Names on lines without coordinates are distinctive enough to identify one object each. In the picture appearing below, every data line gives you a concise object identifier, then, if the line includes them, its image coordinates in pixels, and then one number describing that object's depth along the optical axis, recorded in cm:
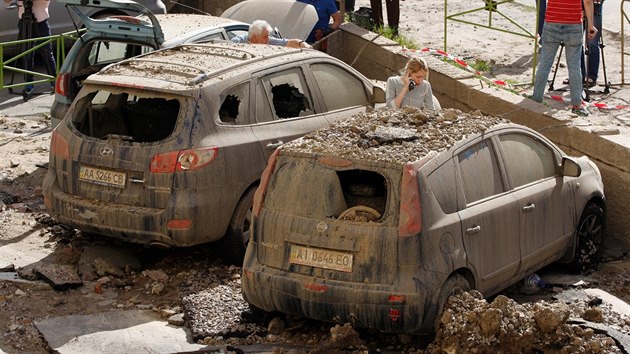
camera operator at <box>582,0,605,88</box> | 1571
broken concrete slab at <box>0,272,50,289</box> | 1024
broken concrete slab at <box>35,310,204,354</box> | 888
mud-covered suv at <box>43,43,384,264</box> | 1023
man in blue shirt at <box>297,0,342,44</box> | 1678
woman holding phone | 1179
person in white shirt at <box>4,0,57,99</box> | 1736
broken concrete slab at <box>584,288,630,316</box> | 959
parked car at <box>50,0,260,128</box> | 1257
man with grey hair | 1330
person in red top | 1404
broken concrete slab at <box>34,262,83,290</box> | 1024
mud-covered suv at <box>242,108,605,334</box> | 837
